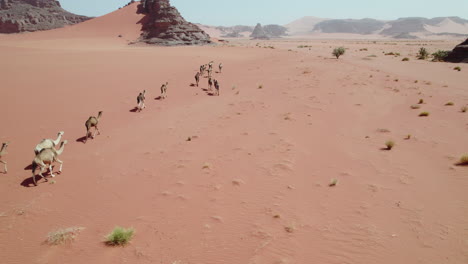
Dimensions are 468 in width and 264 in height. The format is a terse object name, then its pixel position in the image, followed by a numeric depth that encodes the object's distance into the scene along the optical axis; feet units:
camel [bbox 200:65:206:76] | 73.92
